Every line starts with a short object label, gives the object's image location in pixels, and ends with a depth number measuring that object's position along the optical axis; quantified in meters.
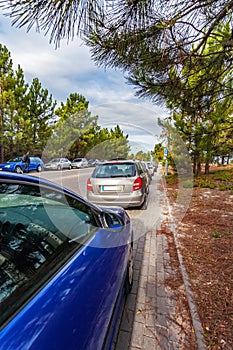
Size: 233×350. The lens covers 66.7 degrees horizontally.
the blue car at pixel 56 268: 0.80
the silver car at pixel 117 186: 5.19
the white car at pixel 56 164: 22.03
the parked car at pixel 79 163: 25.08
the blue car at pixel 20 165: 15.75
